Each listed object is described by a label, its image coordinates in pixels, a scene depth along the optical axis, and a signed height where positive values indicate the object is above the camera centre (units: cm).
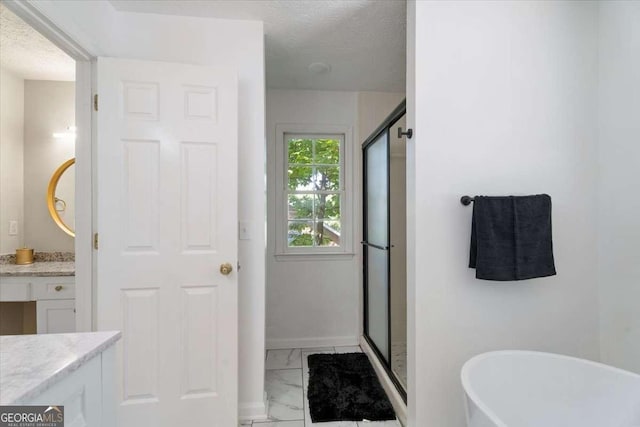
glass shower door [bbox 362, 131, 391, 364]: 217 -24
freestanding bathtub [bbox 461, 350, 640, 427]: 114 -72
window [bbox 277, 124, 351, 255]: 283 +19
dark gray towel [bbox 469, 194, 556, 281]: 137 -12
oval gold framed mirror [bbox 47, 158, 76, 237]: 242 +13
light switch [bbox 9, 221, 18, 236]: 230 -12
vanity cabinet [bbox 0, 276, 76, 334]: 205 -58
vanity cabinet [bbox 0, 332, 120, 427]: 57 -33
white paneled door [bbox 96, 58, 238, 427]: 155 -13
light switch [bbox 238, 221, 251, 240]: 182 -11
